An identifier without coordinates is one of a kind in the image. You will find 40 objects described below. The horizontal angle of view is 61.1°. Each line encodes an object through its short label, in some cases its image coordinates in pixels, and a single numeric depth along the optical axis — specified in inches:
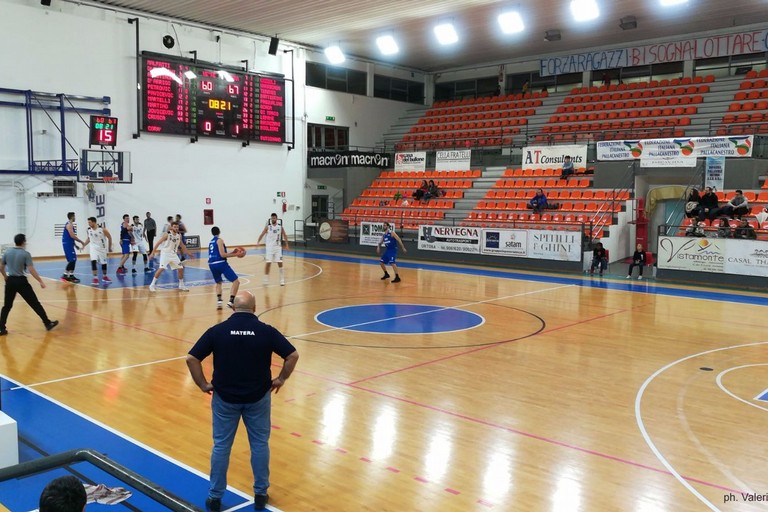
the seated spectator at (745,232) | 676.1
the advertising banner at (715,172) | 820.6
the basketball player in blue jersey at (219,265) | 531.5
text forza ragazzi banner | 1009.5
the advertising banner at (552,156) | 971.9
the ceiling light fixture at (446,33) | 930.1
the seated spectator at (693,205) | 759.7
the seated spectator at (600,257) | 764.0
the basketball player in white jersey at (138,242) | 783.1
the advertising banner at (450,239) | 908.0
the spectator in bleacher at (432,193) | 1083.9
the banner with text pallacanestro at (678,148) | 808.3
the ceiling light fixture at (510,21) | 856.9
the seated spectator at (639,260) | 740.6
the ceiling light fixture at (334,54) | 1051.3
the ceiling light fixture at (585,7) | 784.9
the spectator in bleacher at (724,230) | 689.6
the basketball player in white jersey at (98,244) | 665.6
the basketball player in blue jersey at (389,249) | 708.5
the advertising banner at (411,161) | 1146.7
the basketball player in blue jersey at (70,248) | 656.4
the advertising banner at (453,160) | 1107.3
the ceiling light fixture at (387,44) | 1019.9
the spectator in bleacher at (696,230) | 711.7
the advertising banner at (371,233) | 1015.0
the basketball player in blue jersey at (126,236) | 776.9
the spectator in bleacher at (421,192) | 1090.1
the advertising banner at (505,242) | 857.5
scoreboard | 968.3
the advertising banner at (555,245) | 807.7
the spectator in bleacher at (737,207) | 722.2
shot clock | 854.5
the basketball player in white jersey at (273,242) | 658.8
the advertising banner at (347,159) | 1189.1
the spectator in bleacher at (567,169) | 973.2
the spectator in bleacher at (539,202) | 923.4
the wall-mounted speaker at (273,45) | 1106.3
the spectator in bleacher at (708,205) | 745.6
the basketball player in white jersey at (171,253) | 618.2
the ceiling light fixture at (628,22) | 968.3
